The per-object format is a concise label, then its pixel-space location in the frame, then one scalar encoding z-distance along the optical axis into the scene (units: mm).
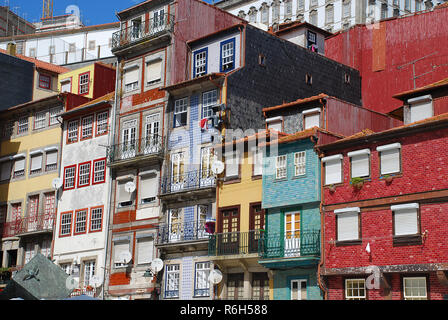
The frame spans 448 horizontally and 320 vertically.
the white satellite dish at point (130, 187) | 45125
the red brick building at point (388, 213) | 30281
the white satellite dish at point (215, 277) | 37969
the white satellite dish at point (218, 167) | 39625
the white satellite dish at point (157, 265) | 41781
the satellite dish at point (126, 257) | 44031
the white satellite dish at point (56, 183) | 50188
